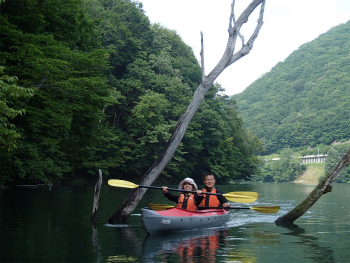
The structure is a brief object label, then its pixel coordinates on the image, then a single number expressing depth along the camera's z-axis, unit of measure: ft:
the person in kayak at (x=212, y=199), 42.23
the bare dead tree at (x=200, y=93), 40.78
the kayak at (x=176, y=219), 35.99
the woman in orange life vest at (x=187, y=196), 40.27
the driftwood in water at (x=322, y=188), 37.86
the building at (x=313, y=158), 428.15
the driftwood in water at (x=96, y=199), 42.68
